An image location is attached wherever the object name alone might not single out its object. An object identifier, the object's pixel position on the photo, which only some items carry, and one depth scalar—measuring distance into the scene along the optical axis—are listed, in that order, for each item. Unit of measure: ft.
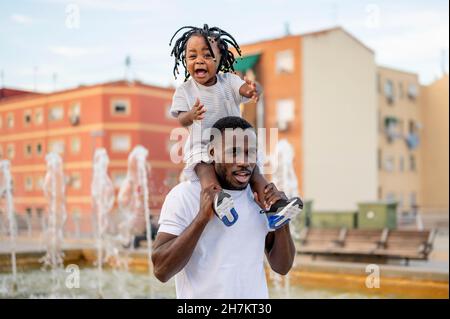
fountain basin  29.96
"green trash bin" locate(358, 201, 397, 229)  51.29
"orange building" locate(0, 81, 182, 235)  104.06
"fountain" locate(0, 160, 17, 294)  39.86
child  6.84
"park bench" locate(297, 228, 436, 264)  37.73
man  6.40
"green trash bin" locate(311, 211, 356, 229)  54.49
